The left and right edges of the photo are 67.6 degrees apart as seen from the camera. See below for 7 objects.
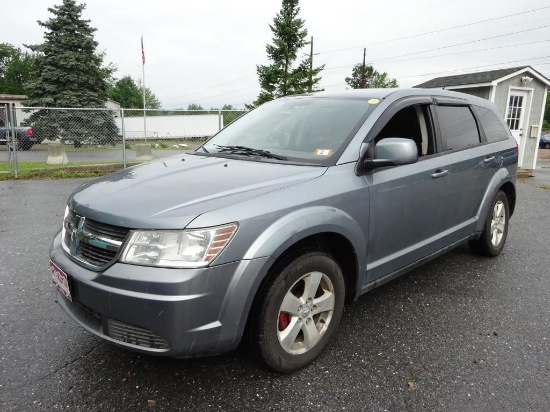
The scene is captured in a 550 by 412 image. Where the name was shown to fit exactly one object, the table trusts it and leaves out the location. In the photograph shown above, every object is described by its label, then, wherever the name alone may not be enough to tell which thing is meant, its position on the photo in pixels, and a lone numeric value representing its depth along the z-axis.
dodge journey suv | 1.98
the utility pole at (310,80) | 26.01
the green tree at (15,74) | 55.97
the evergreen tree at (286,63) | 26.23
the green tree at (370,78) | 76.88
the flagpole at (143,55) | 31.82
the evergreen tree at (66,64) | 23.05
